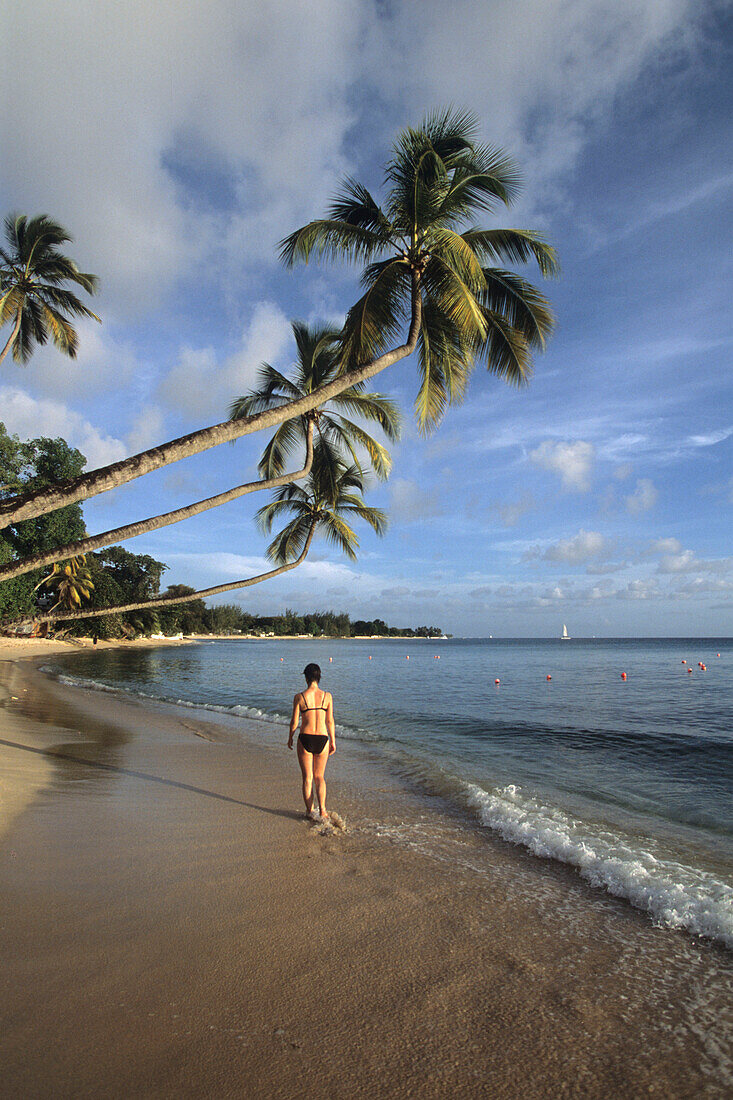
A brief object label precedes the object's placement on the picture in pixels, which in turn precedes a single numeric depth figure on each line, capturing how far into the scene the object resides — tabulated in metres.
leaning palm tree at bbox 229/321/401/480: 12.03
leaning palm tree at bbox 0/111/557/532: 8.05
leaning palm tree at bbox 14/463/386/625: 14.11
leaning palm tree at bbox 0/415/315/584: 5.30
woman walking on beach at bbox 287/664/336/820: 5.67
